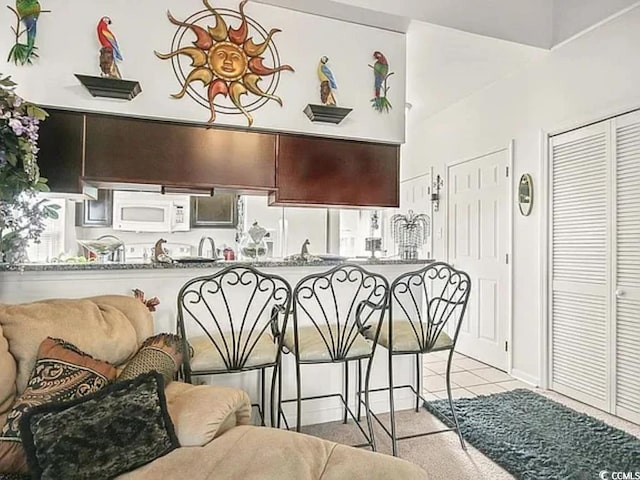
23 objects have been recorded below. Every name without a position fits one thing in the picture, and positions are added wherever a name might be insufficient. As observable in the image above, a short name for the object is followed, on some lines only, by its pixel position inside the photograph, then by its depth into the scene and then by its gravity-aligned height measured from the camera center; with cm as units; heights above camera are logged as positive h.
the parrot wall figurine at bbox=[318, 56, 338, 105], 293 +113
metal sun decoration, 268 +119
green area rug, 218 -112
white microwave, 352 +26
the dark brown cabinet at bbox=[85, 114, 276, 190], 256 +57
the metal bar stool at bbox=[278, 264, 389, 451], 224 -51
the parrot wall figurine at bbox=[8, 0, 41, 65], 239 +121
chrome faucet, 331 -6
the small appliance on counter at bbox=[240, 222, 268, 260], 294 +0
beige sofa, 140 -68
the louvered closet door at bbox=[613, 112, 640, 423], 276 -14
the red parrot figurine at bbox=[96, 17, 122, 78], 249 +115
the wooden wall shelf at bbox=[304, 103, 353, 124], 287 +91
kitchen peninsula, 229 -25
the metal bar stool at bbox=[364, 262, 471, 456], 237 -53
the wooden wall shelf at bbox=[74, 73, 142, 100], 244 +91
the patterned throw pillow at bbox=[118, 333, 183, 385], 173 -49
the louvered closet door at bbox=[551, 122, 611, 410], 299 -13
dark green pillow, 134 -64
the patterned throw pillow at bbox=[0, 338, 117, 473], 142 -52
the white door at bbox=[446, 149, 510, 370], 396 +2
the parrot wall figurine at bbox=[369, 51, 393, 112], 309 +120
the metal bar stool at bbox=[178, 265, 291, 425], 208 -51
